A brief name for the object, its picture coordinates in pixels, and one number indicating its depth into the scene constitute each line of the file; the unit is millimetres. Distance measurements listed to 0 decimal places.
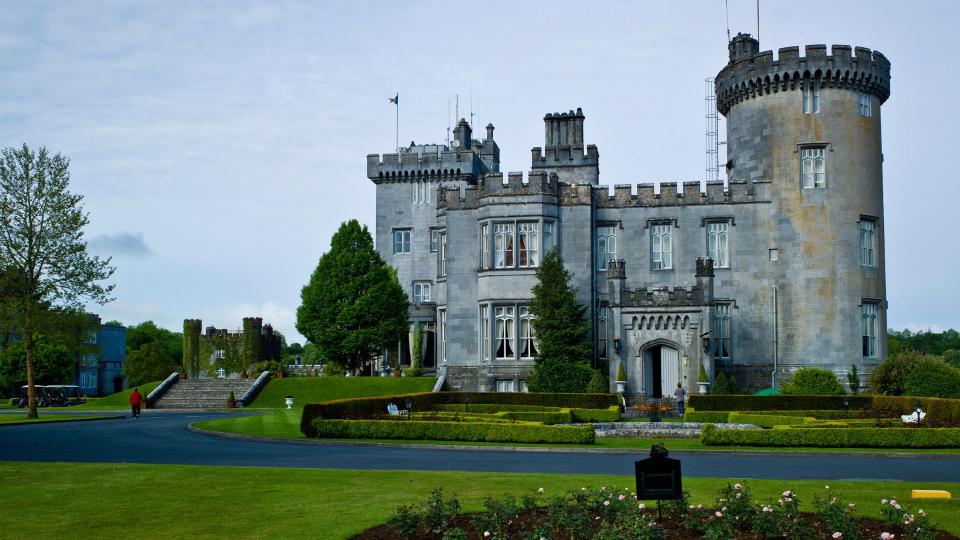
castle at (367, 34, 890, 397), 52750
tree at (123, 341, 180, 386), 109250
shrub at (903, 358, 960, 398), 40781
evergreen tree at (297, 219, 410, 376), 64250
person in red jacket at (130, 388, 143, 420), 46094
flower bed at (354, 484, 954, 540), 12492
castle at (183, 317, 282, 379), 74562
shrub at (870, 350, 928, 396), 44219
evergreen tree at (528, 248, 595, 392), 49500
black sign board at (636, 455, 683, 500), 12023
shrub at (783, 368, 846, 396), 49719
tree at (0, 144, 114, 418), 47812
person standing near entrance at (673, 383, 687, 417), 43531
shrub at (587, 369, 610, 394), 47812
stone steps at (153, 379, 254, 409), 57906
